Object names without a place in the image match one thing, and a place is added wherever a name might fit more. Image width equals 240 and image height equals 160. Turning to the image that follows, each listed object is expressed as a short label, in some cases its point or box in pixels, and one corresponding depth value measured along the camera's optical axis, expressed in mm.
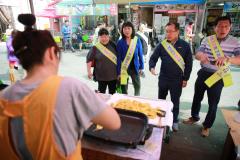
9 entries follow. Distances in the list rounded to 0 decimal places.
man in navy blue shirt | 2287
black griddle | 1194
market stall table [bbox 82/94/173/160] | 1164
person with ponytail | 678
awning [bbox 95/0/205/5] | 5692
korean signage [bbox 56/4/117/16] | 7438
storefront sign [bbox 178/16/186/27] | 8648
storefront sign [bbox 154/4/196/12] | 8394
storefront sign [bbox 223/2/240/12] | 7143
